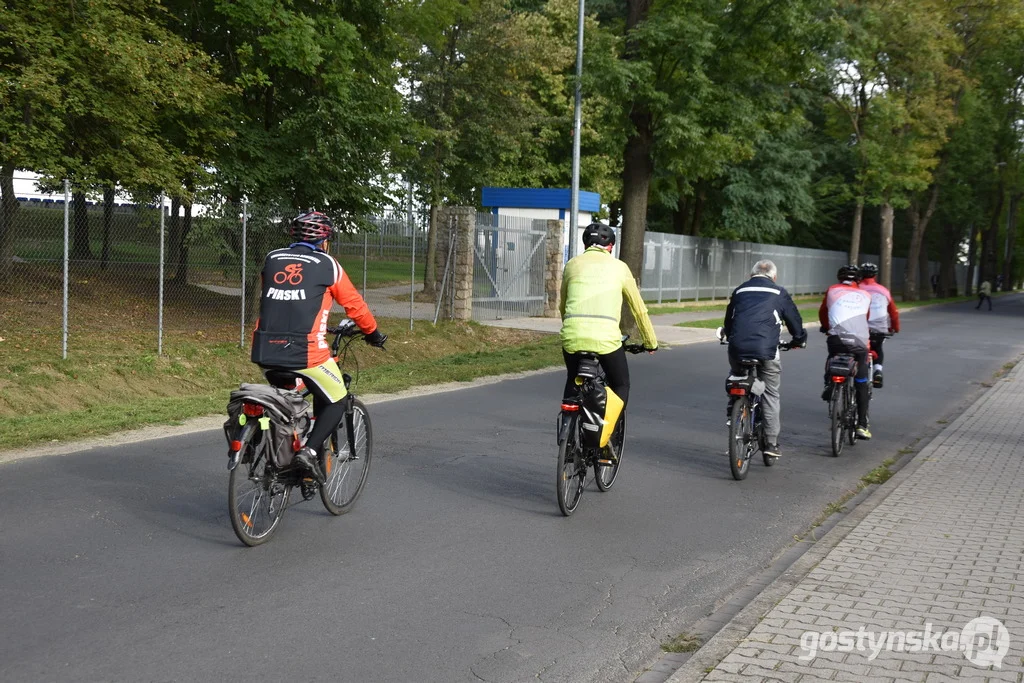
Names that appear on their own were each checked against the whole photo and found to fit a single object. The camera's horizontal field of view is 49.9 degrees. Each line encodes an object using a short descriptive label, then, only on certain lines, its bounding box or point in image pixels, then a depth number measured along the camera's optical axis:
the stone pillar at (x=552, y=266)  27.38
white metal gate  24.69
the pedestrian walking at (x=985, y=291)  47.66
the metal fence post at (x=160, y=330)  14.66
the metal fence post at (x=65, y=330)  13.24
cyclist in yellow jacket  7.12
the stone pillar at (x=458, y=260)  23.09
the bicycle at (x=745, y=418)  8.54
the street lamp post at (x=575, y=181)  22.25
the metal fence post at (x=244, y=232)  16.05
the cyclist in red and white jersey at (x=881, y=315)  11.50
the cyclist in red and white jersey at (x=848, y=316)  10.23
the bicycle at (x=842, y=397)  10.00
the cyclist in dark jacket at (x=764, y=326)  8.71
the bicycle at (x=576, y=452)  7.02
